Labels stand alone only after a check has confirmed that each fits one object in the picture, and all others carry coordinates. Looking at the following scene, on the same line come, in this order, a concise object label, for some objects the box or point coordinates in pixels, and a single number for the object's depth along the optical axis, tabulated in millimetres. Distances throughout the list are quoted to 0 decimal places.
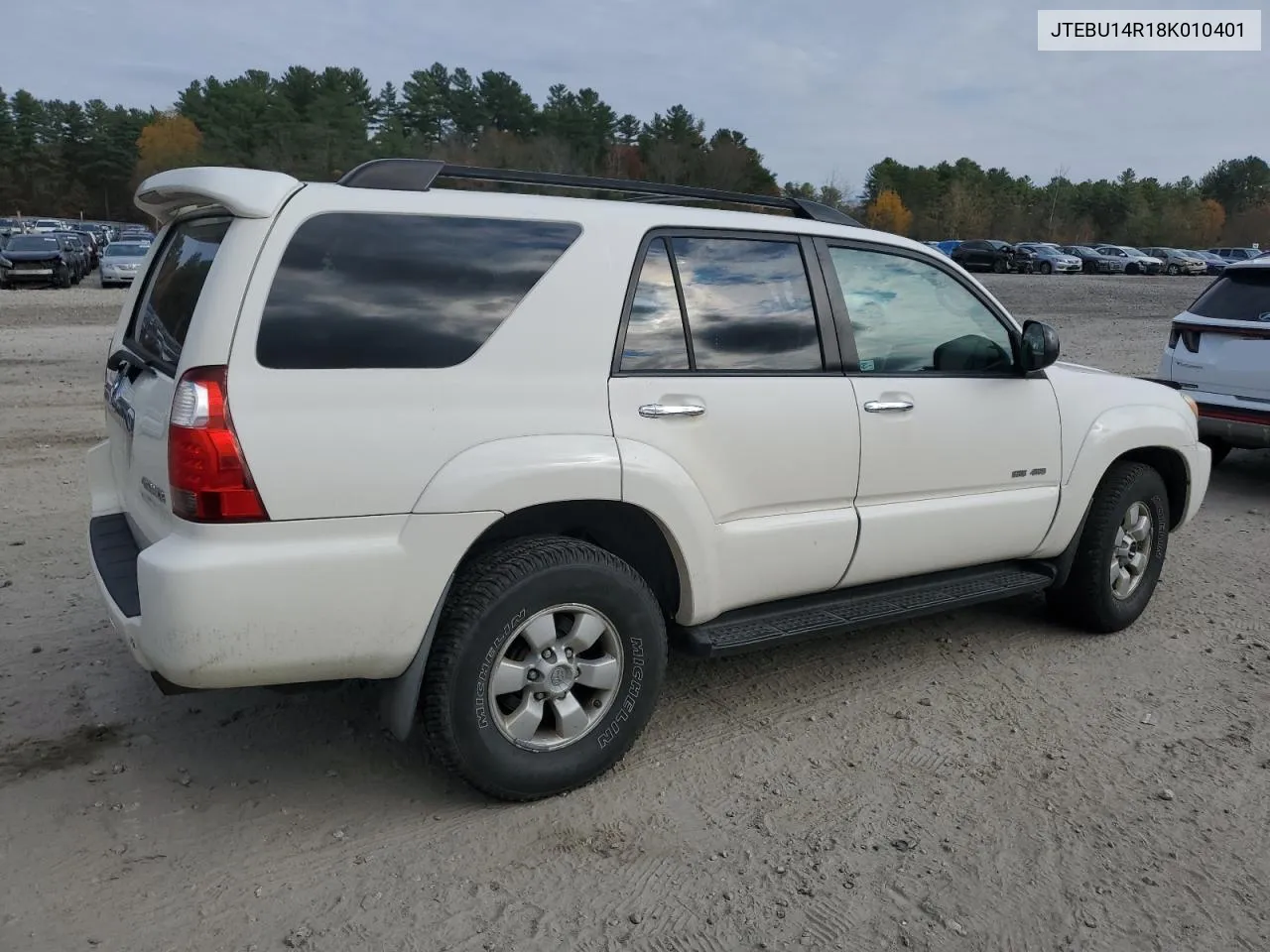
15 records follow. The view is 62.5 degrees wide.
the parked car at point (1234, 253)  54441
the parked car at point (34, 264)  25547
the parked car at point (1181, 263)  52719
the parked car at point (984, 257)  48062
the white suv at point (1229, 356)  7594
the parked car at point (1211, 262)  53384
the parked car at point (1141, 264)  51969
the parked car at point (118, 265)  26891
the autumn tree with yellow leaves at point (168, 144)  81362
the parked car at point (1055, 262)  48281
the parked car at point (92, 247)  36941
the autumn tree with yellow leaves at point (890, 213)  90938
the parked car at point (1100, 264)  51219
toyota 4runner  2922
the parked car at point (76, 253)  29402
